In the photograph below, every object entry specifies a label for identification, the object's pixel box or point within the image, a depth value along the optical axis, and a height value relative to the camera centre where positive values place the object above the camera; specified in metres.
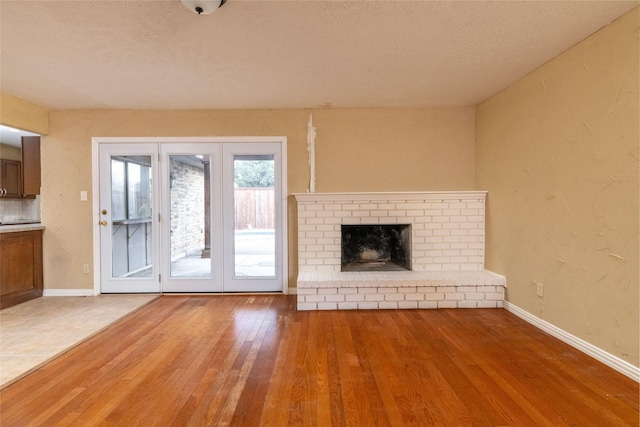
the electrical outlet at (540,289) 2.79 -0.72
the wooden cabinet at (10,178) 4.73 +0.53
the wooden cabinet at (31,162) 3.93 +0.63
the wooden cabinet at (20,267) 3.42 -0.65
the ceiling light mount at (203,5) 1.79 +1.22
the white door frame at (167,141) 3.88 +0.39
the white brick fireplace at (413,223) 3.74 -0.15
